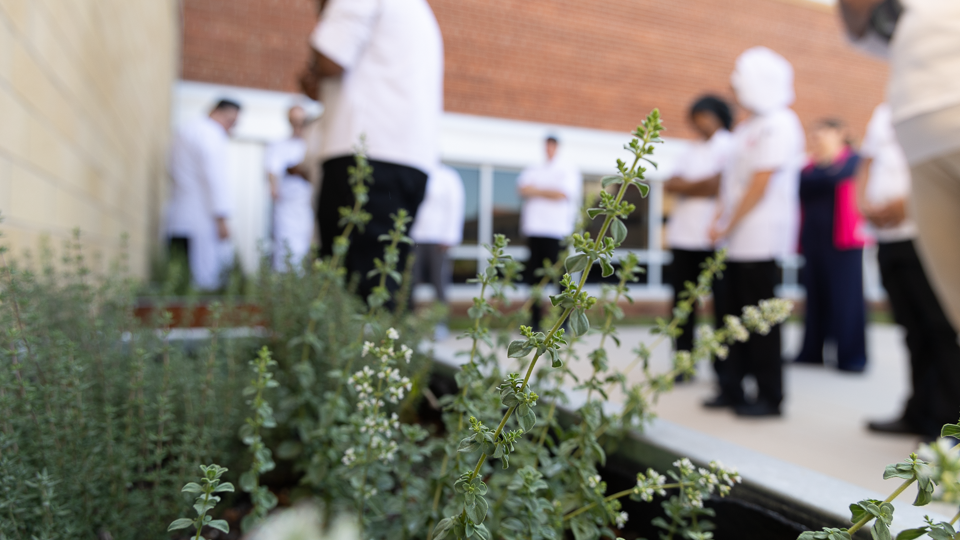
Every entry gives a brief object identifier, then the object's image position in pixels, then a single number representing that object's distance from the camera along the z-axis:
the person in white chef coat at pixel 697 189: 4.21
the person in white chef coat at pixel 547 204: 5.95
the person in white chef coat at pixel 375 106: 2.34
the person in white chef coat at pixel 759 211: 3.35
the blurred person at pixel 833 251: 5.50
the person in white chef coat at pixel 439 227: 6.60
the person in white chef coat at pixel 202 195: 5.63
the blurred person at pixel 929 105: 1.88
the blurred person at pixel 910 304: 3.02
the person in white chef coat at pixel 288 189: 6.55
